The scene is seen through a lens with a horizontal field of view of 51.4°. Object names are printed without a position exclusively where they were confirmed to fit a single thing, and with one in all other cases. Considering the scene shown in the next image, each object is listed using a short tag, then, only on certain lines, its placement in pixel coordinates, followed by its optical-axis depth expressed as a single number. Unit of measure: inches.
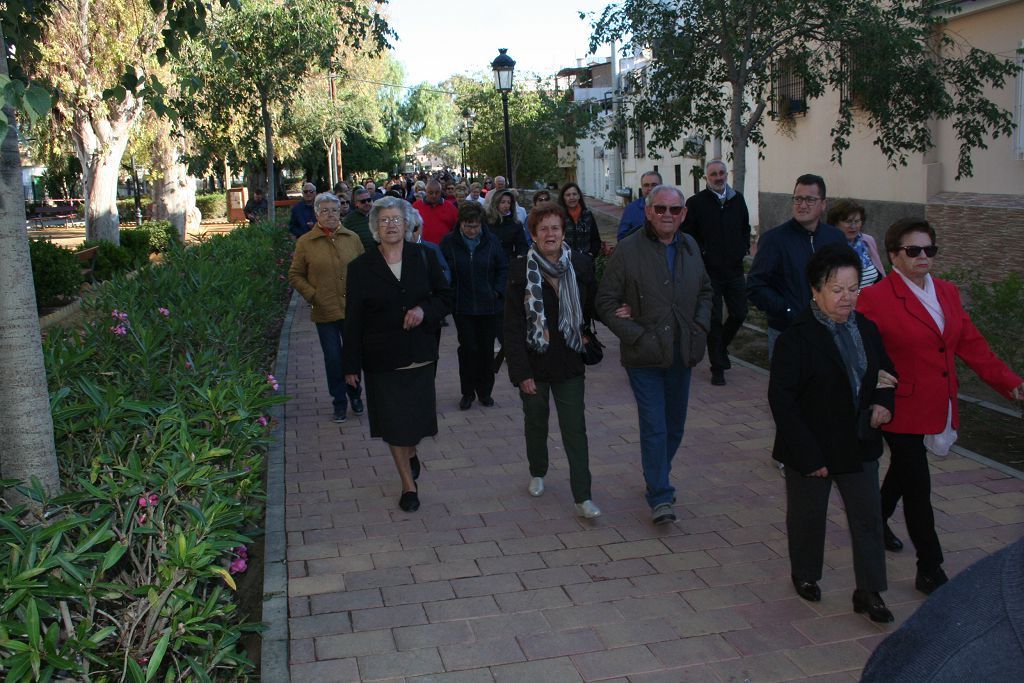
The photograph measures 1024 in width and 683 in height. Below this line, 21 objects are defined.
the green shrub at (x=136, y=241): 889.2
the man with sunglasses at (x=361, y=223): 446.0
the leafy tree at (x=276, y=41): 772.6
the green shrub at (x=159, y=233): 983.0
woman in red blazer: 187.9
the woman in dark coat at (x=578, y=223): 415.2
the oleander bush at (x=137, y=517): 129.2
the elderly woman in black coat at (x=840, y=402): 176.6
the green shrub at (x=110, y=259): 741.9
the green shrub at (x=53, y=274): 586.6
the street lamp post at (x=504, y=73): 724.0
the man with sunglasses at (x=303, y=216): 521.3
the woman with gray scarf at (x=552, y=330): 234.2
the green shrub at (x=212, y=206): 1812.3
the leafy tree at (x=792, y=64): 486.0
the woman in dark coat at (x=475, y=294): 347.3
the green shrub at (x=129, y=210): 1677.3
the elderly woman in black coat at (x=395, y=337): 245.4
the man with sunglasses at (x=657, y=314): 226.4
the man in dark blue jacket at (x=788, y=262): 245.4
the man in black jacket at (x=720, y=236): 358.6
